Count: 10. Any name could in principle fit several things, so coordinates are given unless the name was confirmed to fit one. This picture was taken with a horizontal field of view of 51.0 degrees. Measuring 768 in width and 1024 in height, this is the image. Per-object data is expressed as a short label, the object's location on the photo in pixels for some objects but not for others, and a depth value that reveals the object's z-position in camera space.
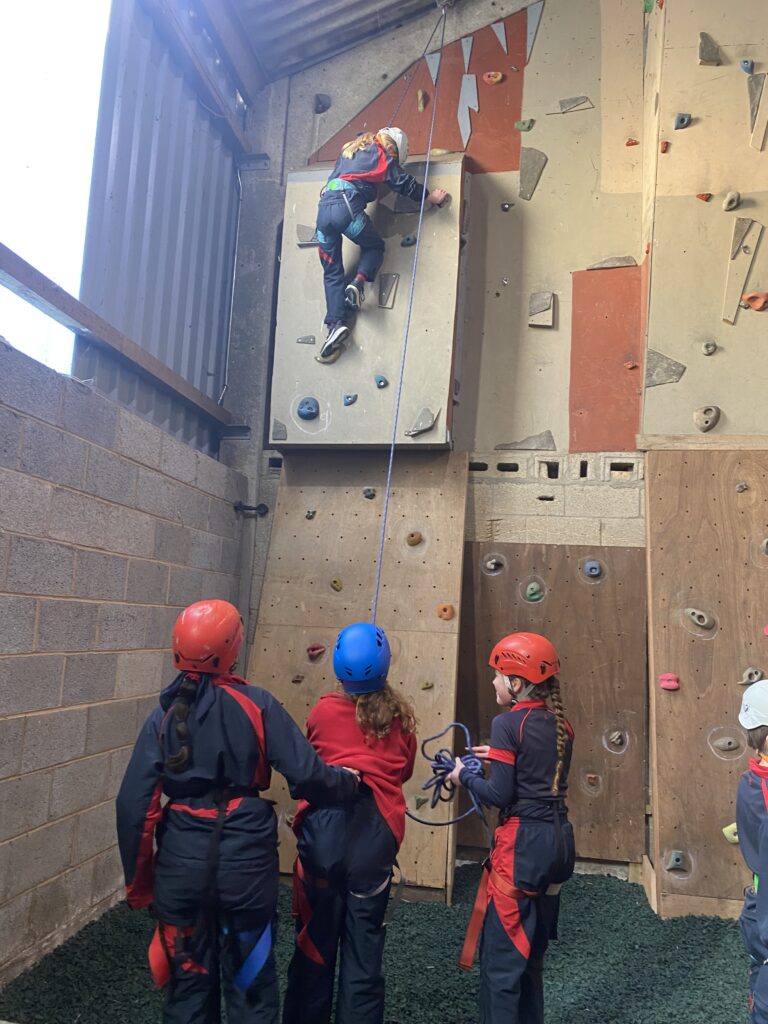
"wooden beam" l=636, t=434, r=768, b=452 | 4.09
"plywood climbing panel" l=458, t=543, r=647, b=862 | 4.04
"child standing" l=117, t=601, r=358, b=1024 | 2.06
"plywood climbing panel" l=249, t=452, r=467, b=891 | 4.09
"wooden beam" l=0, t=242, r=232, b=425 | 2.84
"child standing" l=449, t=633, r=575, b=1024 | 2.25
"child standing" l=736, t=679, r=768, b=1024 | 1.98
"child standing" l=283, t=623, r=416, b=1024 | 2.23
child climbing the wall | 4.28
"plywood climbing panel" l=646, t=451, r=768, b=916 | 3.62
